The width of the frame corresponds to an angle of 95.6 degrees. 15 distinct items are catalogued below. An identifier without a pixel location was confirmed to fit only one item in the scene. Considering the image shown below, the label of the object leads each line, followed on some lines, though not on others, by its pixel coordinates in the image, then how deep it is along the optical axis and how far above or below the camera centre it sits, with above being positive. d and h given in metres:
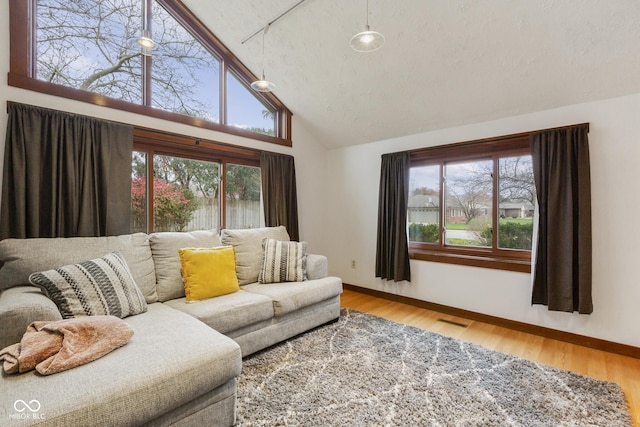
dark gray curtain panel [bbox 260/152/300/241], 3.68 +0.27
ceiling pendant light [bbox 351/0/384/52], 1.89 +1.16
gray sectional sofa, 1.12 -0.69
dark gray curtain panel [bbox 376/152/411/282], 3.62 -0.09
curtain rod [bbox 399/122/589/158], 2.60 +0.77
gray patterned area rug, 1.64 -1.15
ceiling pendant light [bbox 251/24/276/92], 2.58 +1.14
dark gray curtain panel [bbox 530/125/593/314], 2.49 -0.07
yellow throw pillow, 2.34 -0.51
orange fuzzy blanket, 1.22 -0.61
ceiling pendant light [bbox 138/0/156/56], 2.21 +1.37
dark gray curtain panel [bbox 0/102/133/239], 2.10 +0.29
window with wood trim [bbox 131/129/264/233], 2.81 +0.30
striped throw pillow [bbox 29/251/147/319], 1.64 -0.46
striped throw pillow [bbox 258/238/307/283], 2.88 -0.51
